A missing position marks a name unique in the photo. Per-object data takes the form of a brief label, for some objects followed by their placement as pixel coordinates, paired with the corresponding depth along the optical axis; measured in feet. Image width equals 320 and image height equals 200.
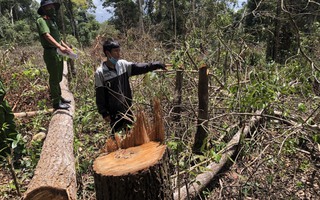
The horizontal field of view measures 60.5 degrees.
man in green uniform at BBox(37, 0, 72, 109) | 13.10
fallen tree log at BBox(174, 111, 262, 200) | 9.00
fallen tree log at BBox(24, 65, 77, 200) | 6.92
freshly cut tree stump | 5.61
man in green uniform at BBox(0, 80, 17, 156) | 11.62
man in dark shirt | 10.85
